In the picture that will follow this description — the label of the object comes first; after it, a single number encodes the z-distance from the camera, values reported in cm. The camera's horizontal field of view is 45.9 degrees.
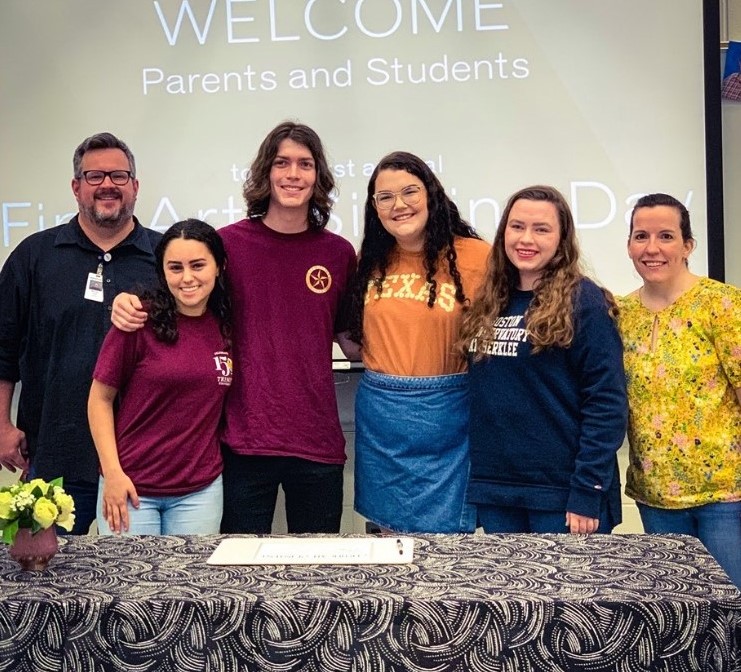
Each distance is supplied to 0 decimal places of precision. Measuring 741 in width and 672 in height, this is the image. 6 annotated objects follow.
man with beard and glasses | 258
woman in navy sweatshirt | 205
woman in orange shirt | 229
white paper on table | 160
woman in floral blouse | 212
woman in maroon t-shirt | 215
